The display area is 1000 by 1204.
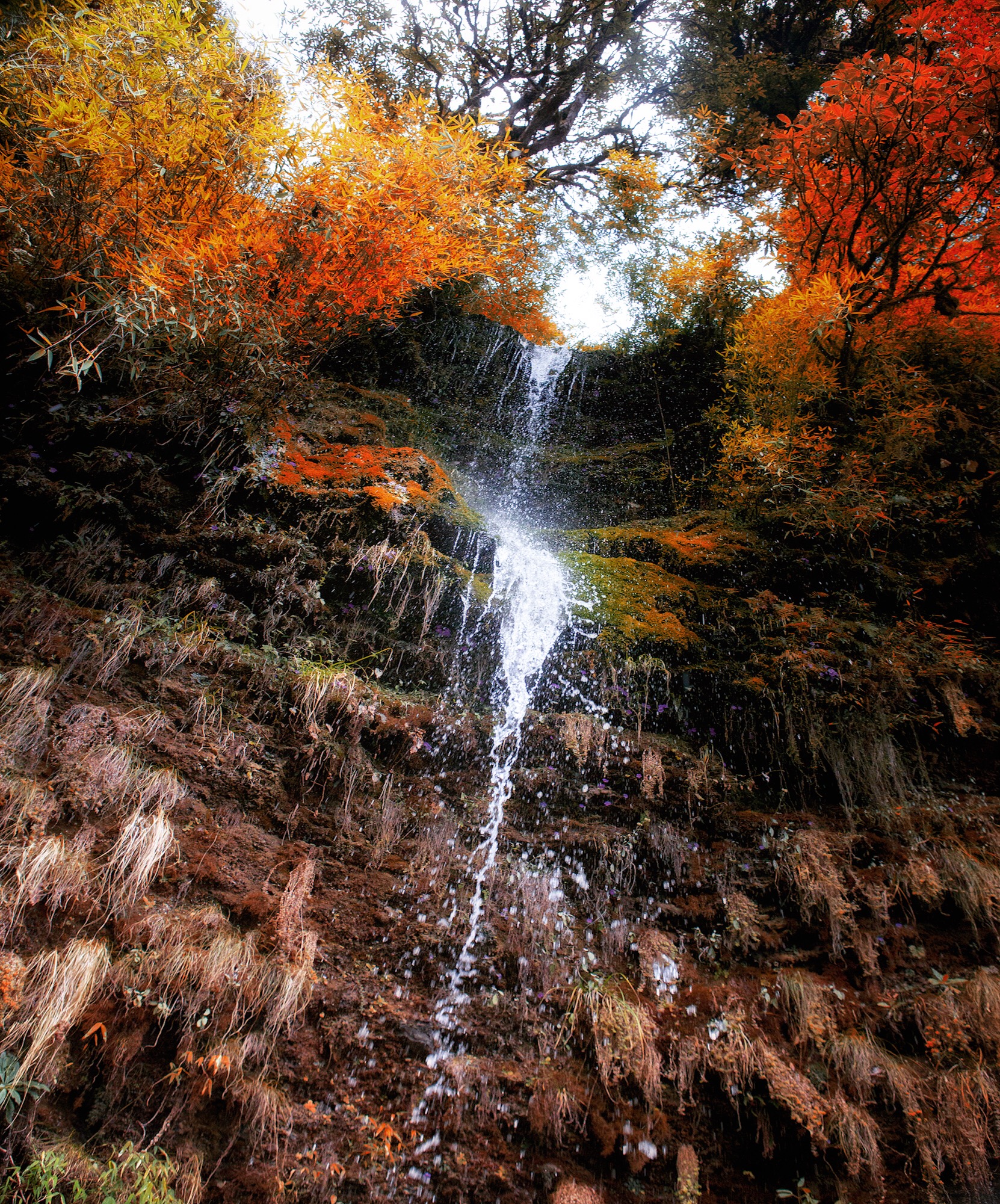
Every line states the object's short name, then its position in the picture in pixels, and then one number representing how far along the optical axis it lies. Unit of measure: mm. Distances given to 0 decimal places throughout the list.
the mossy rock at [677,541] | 6586
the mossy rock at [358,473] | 5656
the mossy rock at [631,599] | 5793
